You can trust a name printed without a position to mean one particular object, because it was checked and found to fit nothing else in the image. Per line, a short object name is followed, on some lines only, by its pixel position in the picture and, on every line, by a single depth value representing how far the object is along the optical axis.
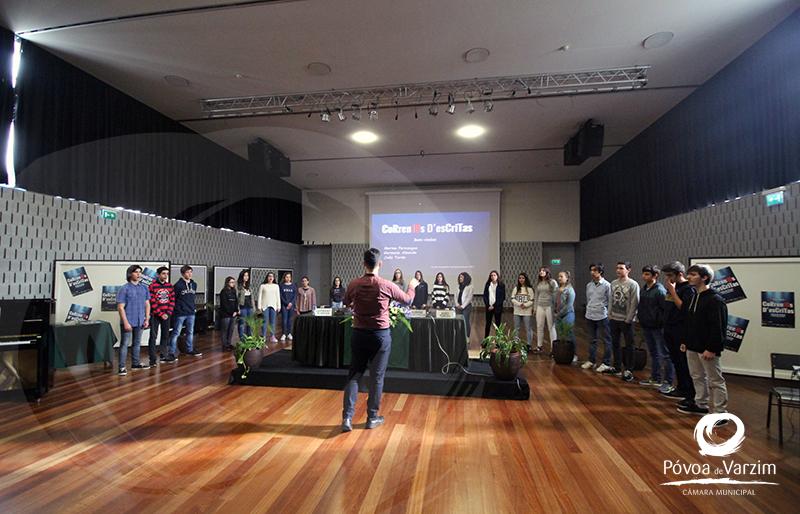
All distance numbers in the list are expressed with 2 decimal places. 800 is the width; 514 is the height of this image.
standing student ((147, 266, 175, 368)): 4.99
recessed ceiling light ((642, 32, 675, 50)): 4.30
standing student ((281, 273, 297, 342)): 6.78
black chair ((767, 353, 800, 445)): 2.61
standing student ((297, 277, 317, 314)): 6.81
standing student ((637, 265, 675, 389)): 3.94
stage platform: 3.78
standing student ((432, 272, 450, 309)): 5.95
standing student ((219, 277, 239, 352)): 5.97
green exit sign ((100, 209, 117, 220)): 5.49
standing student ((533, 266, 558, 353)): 5.80
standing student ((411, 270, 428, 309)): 7.29
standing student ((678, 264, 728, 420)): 2.93
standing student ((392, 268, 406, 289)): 7.36
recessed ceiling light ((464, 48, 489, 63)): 4.61
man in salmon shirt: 2.93
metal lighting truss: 5.29
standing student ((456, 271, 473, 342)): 5.91
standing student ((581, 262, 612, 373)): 4.80
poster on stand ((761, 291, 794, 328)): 4.16
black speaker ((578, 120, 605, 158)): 6.61
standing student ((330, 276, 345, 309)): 7.08
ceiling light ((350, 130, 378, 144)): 7.48
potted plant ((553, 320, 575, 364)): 5.11
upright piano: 3.50
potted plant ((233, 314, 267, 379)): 4.22
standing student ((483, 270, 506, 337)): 6.10
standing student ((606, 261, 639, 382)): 4.38
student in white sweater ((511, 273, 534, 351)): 5.90
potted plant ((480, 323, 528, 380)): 3.79
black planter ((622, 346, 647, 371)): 4.46
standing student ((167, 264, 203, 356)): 5.33
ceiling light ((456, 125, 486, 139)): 7.15
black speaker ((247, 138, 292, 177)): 7.85
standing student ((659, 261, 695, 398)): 3.49
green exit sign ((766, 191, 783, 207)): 4.17
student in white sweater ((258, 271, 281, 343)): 6.30
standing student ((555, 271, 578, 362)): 5.36
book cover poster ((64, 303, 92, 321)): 5.05
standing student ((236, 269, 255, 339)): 6.45
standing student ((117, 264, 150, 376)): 4.54
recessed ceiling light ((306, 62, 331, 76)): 4.96
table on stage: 4.25
